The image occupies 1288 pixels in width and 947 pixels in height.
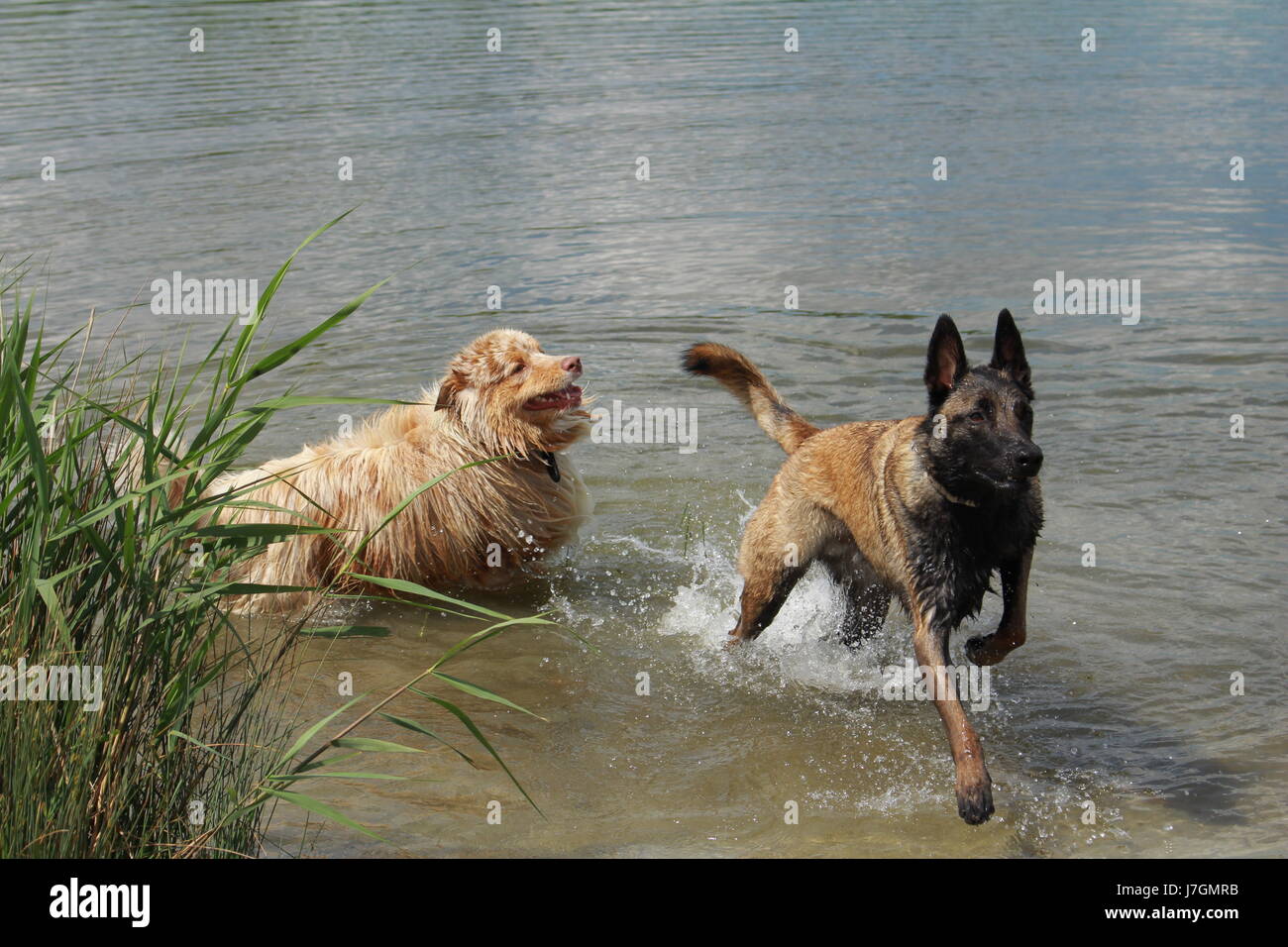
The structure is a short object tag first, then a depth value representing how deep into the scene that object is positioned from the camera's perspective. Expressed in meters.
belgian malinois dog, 5.11
